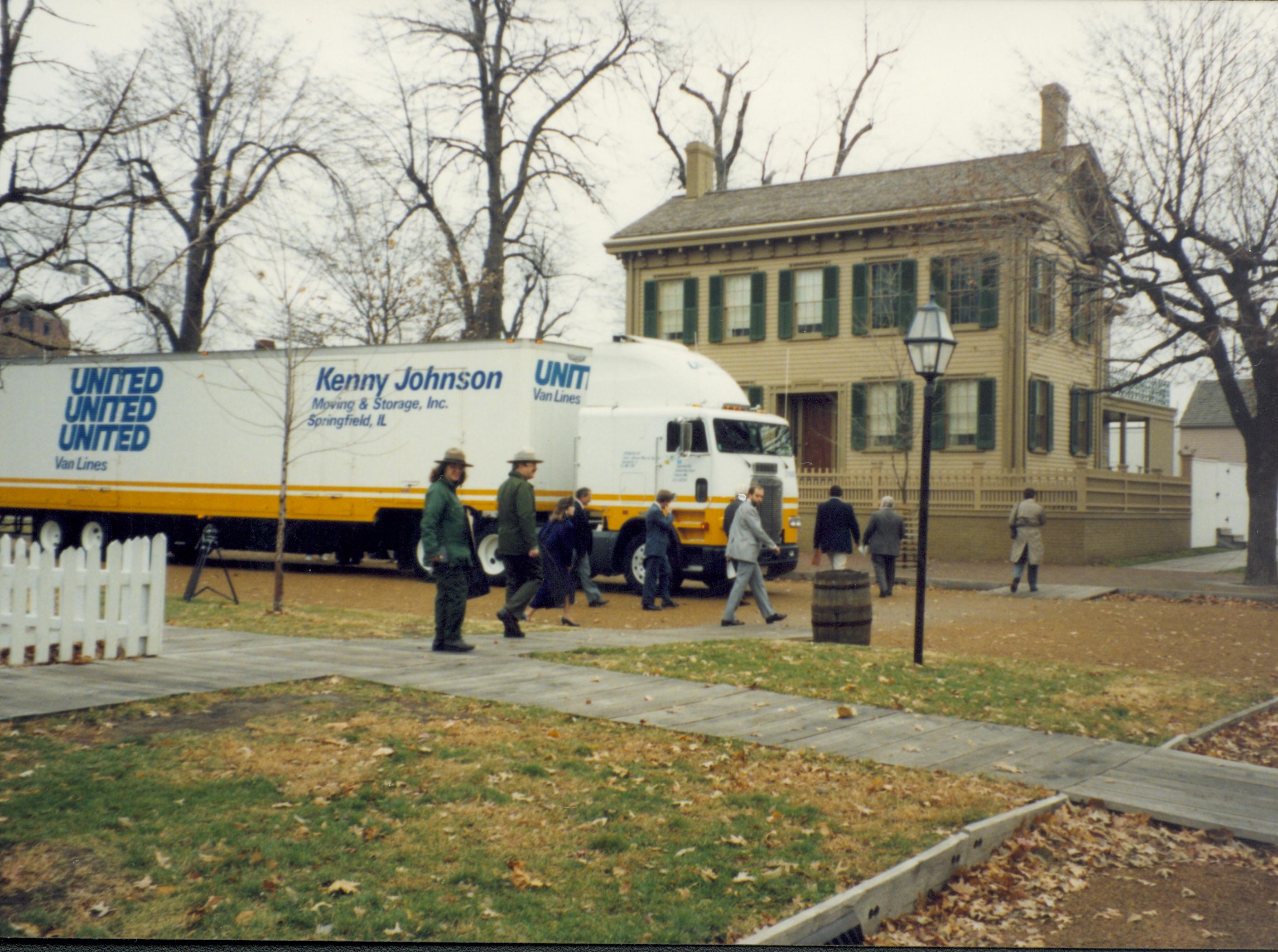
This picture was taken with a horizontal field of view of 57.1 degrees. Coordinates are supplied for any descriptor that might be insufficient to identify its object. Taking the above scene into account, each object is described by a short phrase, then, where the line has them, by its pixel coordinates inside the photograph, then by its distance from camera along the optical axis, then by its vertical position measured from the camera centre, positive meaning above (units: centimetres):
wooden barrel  1191 -75
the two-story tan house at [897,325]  2583 +547
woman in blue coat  1385 -22
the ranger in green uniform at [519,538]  1179 -12
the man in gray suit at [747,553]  1392 -22
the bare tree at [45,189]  1212 +355
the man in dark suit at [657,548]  1647 -23
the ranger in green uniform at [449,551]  1059 -24
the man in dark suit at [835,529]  1930 +13
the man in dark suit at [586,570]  1639 -59
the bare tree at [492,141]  3303 +1107
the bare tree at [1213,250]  1942 +515
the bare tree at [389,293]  3117 +628
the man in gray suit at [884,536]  1909 +4
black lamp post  1073 +173
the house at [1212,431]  5869 +597
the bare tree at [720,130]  4134 +1435
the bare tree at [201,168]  1466 +579
